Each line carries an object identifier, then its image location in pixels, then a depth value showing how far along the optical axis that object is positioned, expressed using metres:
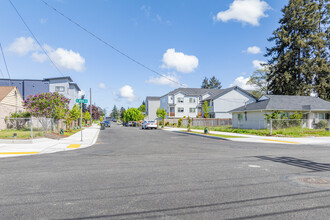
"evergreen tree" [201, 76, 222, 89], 113.06
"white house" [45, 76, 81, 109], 53.44
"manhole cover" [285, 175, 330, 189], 5.64
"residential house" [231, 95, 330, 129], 29.30
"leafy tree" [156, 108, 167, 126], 47.17
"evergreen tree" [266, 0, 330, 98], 41.16
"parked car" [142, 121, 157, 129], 39.81
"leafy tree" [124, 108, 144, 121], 68.31
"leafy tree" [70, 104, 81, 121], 27.90
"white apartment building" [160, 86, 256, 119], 53.06
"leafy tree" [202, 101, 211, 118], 26.89
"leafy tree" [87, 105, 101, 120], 72.25
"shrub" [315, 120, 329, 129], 28.43
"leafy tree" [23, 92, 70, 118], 23.50
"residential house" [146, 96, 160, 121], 81.86
